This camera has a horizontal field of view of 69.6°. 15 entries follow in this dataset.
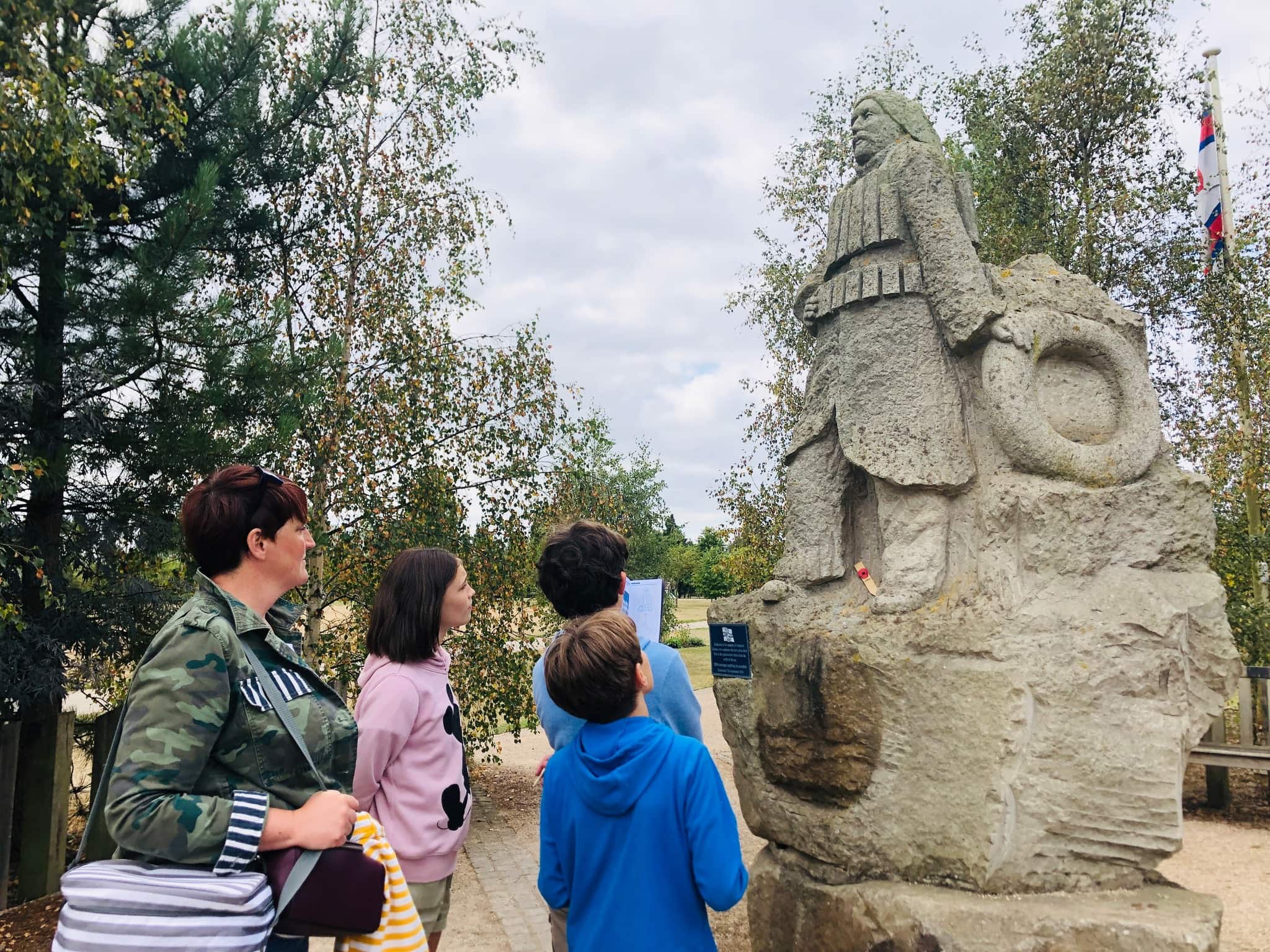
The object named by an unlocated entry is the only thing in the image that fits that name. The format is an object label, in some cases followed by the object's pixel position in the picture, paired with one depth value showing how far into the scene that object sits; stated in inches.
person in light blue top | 103.3
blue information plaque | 168.9
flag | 394.3
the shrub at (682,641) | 1037.8
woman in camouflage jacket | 63.0
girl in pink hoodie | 101.2
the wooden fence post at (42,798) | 238.8
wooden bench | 292.0
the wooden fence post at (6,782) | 221.8
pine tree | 214.2
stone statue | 133.2
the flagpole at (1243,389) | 358.0
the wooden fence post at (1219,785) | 319.0
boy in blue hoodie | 78.8
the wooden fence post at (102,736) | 258.5
